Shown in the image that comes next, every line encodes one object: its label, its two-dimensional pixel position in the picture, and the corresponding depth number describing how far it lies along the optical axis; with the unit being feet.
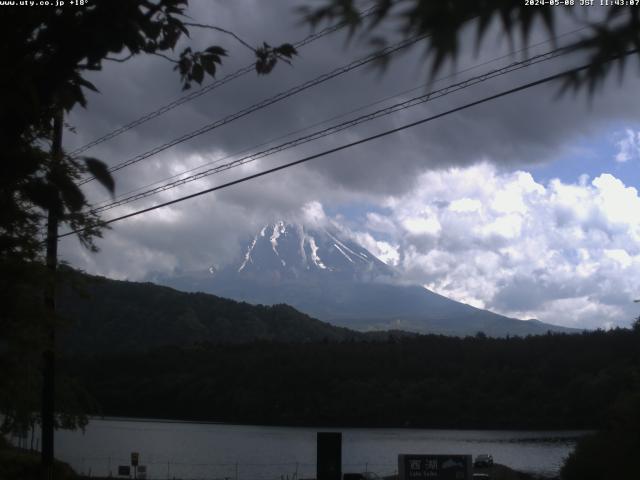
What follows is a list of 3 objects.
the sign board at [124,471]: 133.08
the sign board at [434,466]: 98.17
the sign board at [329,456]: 79.05
